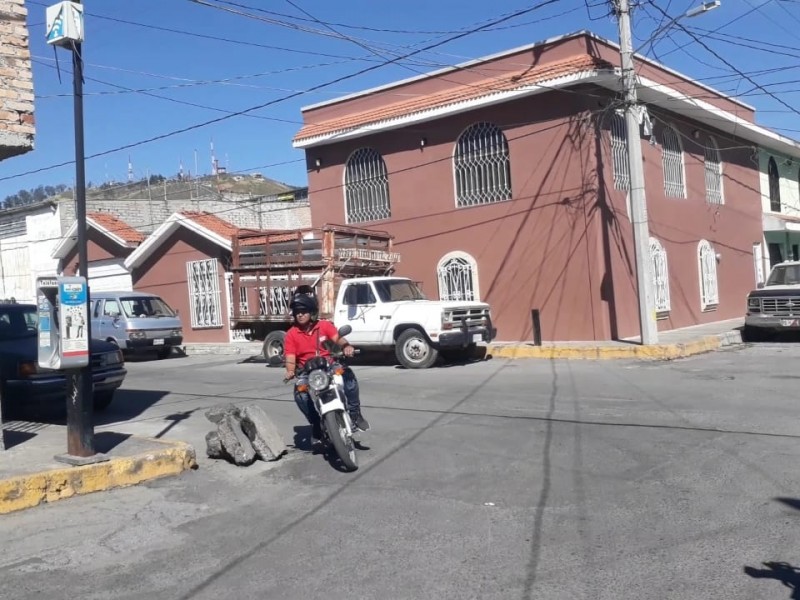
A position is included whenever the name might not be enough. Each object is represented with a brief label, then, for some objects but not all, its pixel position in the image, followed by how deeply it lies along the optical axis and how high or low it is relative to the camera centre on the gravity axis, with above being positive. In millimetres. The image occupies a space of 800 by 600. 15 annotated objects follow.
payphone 7242 +79
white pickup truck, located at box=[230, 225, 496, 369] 16062 +389
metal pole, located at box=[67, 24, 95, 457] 7461 -478
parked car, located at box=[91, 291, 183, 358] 21531 +123
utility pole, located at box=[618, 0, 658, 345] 16688 +1796
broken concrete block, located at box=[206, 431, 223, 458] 8203 -1206
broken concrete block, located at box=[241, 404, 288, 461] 8094 -1116
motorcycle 7406 -806
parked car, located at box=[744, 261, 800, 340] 17891 -305
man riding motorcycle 8078 -259
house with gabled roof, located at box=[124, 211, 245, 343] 24562 +1698
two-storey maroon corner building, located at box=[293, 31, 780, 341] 18891 +3148
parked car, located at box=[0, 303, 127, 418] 10164 -468
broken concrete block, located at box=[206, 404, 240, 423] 8211 -889
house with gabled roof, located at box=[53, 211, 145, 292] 28188 +2756
